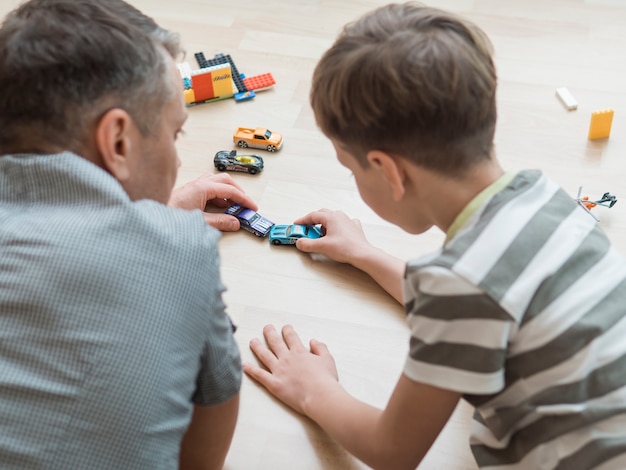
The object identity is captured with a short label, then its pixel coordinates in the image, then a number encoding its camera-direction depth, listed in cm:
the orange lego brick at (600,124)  163
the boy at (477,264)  82
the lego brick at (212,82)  174
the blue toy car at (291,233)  142
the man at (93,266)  72
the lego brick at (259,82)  180
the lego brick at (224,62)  180
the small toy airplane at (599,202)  145
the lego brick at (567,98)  173
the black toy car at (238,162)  158
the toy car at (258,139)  163
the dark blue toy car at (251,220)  145
